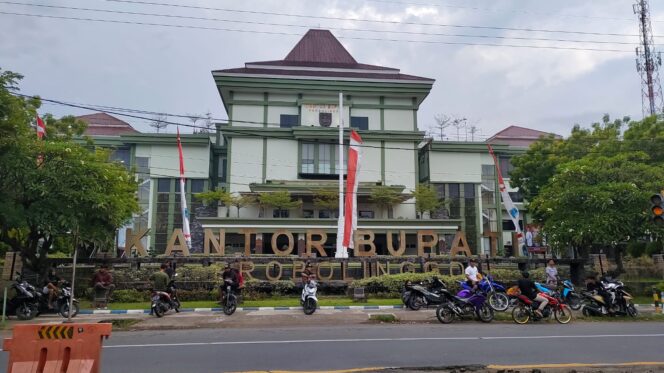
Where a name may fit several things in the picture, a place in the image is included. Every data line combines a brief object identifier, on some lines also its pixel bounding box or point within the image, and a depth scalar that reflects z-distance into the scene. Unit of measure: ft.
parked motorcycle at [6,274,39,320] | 51.67
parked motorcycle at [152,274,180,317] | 53.21
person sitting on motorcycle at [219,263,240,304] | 56.29
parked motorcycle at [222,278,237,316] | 54.44
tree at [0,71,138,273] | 53.47
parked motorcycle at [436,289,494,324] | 48.81
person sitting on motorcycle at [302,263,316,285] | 57.56
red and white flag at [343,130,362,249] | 83.10
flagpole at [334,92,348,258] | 82.10
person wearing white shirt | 57.83
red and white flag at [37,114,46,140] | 73.46
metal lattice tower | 135.85
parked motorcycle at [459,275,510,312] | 54.29
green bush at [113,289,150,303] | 64.49
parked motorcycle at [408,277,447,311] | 56.54
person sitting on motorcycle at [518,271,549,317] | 49.34
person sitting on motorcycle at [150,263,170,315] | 59.31
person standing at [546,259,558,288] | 66.56
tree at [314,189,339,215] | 127.44
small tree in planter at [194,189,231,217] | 128.77
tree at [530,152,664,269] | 69.67
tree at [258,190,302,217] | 126.21
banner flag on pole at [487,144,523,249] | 99.90
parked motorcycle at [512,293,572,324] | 48.98
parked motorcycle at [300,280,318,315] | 54.71
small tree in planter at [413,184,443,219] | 133.61
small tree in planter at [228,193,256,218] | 130.20
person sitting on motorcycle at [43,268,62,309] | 54.80
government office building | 139.03
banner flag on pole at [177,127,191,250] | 104.18
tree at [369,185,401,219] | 130.93
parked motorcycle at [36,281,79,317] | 53.93
